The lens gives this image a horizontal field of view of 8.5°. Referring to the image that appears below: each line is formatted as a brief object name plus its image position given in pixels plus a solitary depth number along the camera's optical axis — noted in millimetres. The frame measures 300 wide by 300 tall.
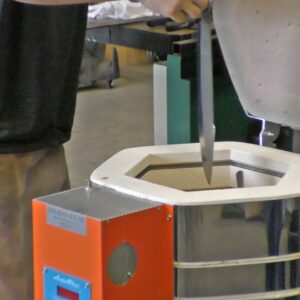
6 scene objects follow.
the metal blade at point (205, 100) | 3815
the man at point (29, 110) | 4100
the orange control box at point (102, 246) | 3611
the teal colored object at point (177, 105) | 5106
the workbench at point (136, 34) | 5208
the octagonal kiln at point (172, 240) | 3627
